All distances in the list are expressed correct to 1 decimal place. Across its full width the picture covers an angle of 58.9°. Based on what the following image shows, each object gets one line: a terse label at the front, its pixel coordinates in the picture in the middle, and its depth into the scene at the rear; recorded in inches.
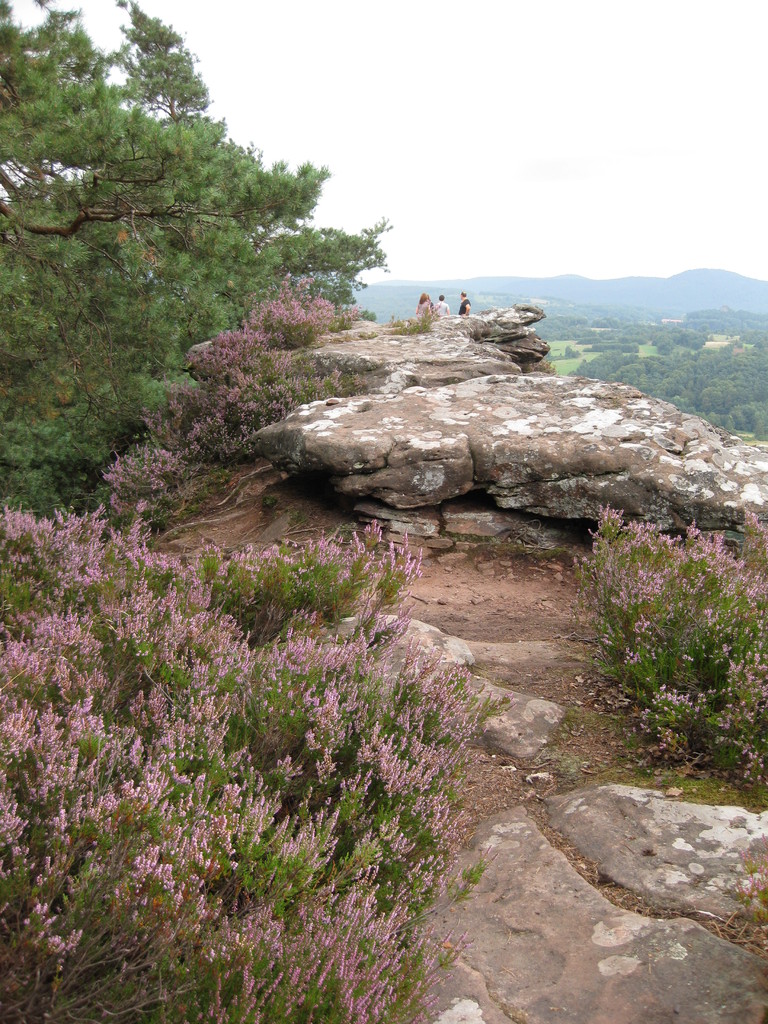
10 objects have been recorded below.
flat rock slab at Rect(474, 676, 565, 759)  140.9
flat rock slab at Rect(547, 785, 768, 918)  96.5
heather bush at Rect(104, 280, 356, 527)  314.0
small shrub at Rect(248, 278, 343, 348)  402.0
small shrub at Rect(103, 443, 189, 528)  301.6
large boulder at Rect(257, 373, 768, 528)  243.3
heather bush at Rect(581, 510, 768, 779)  120.1
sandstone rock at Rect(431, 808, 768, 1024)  78.4
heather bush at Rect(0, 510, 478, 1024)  63.7
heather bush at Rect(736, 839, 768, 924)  78.2
